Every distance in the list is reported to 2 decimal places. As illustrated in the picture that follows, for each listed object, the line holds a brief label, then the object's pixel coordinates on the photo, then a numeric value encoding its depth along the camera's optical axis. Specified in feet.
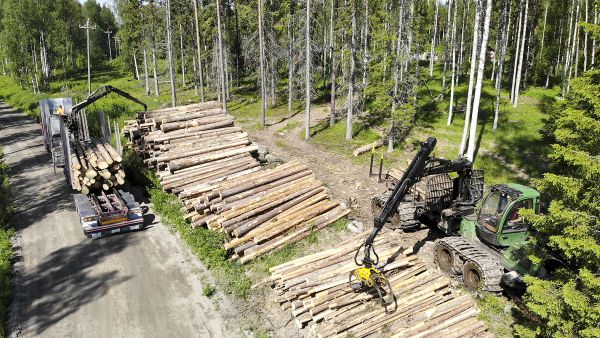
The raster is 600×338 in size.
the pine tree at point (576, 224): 25.21
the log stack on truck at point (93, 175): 53.11
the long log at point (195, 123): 70.38
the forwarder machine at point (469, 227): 37.68
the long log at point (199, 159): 62.80
